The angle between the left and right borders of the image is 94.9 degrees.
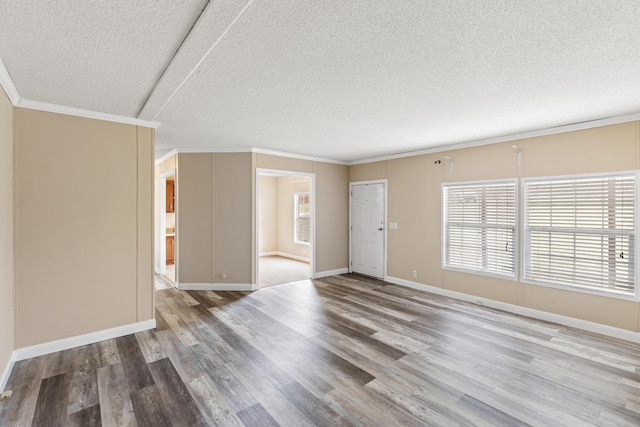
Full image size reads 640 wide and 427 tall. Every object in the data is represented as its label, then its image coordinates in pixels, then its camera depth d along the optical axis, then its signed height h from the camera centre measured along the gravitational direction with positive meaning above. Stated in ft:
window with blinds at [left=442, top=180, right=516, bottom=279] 13.84 -0.69
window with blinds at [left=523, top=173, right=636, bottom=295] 10.89 -0.72
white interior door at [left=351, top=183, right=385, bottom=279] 19.74 -1.12
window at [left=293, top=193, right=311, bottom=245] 27.86 -0.54
